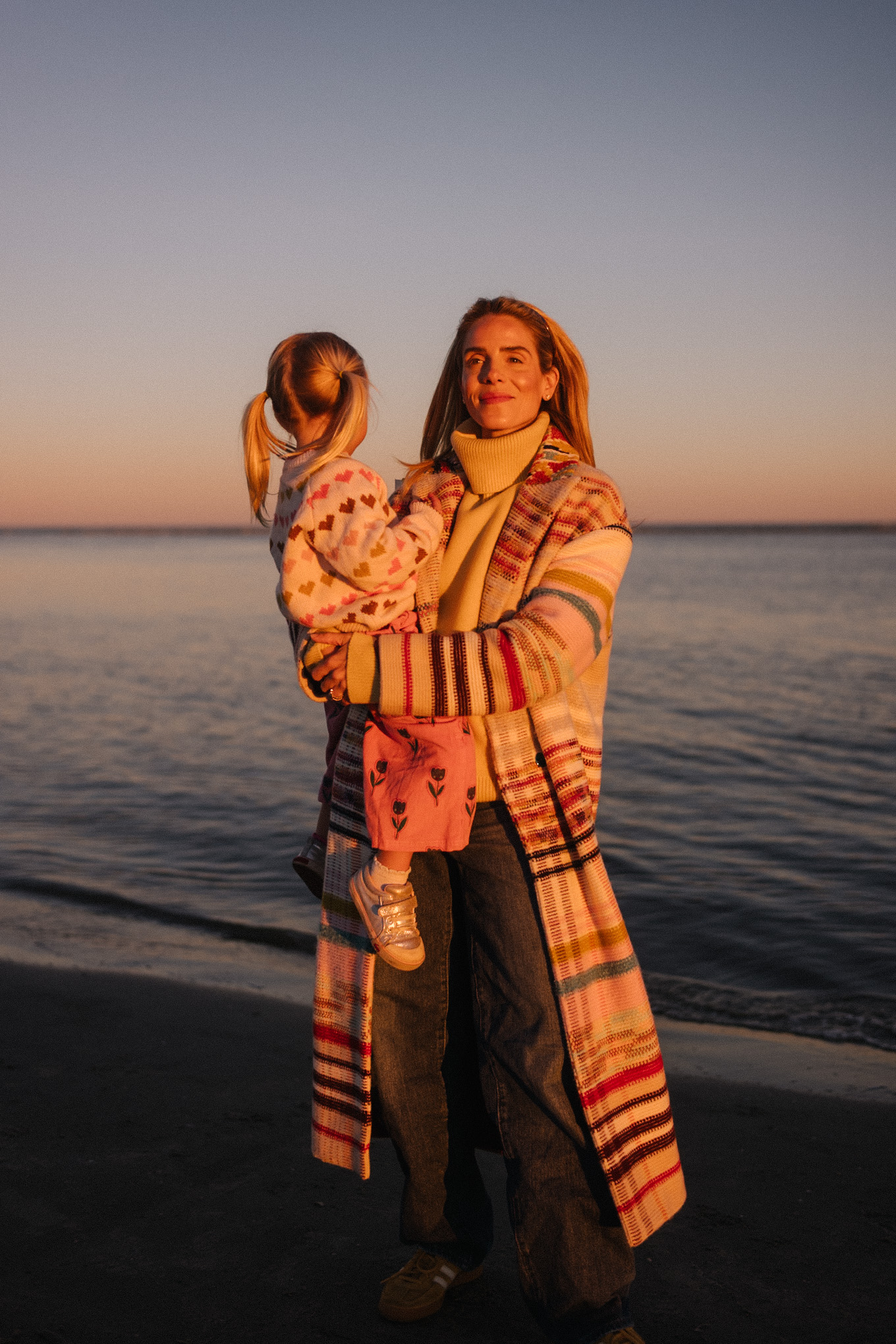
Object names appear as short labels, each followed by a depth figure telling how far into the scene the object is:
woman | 2.09
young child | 2.11
